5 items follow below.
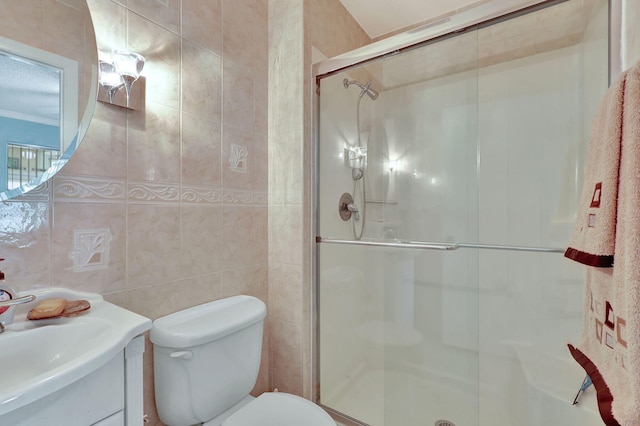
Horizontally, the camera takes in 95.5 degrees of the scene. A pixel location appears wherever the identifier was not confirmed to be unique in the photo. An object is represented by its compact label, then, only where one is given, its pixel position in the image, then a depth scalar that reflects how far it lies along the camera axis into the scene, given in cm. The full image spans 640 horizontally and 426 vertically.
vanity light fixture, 92
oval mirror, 76
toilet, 98
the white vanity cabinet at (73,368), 49
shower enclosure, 136
